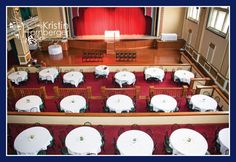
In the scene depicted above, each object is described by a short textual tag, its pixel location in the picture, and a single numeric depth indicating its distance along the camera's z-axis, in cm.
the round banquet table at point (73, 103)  714
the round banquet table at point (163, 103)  705
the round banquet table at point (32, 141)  546
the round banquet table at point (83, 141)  534
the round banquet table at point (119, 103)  713
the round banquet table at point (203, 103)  717
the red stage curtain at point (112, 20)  1480
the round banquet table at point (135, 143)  528
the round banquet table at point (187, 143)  527
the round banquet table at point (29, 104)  724
